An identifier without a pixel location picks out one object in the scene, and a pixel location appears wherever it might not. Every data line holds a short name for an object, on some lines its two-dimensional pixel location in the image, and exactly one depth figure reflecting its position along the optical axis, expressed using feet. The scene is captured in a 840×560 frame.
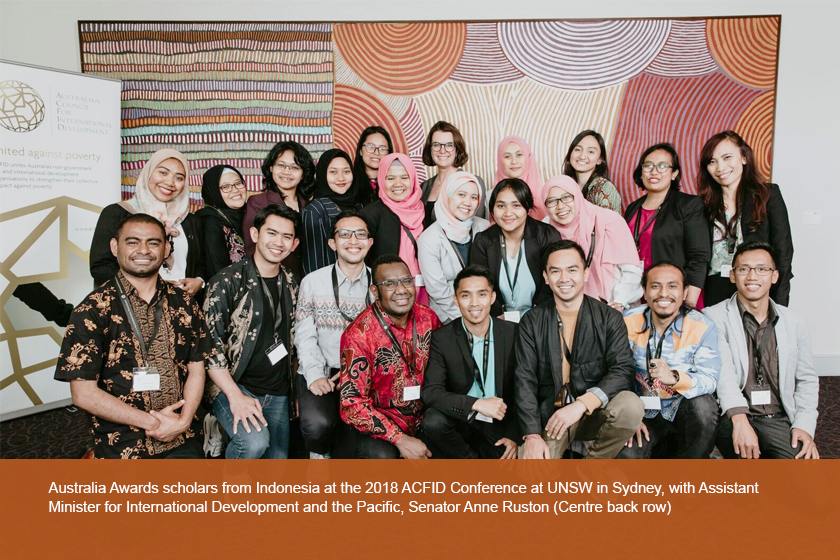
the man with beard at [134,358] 7.07
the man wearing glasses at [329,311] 8.69
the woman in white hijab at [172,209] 9.77
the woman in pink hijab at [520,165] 11.00
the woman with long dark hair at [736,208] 9.98
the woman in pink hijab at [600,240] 9.71
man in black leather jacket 7.99
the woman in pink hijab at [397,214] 10.27
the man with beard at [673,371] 8.04
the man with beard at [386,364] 8.03
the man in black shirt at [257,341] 8.27
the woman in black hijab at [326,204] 10.43
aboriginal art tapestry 13.75
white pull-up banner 11.57
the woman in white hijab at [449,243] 9.78
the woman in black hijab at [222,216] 10.05
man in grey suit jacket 8.16
